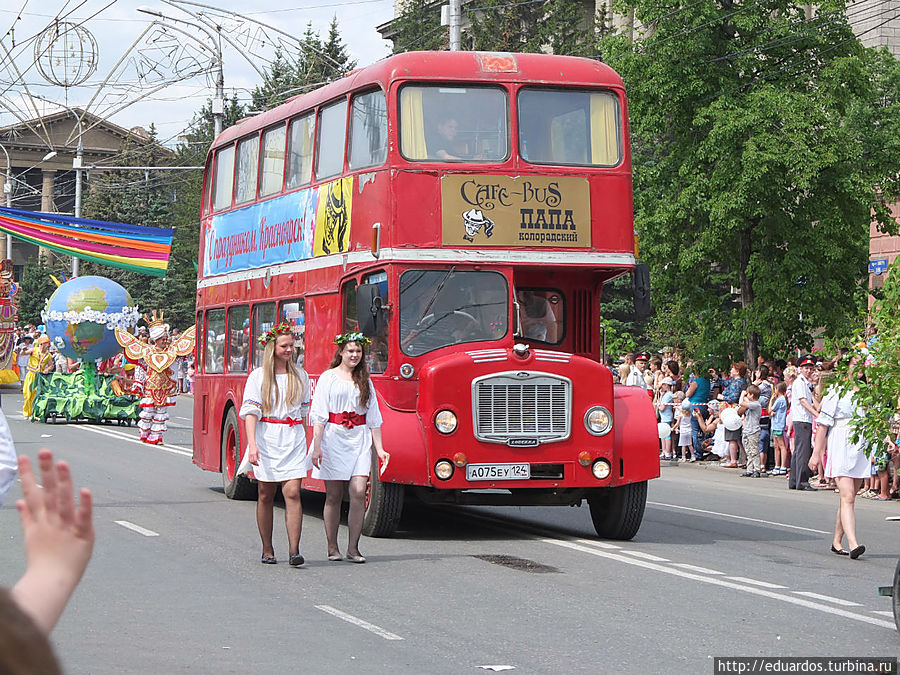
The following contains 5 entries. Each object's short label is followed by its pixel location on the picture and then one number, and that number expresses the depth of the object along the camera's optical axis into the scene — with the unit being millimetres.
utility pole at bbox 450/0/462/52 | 28347
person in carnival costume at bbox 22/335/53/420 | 34844
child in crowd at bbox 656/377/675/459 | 26734
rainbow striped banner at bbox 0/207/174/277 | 32906
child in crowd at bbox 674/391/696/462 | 26072
